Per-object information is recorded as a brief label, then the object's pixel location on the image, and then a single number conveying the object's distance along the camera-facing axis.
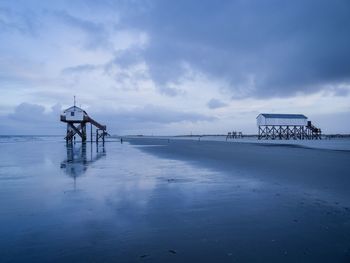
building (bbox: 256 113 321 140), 83.00
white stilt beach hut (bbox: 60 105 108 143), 60.97
